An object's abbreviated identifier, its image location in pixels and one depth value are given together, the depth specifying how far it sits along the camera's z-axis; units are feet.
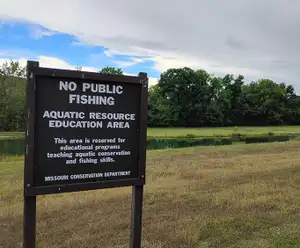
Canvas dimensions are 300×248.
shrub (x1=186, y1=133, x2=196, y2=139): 91.68
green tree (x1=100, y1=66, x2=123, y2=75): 178.25
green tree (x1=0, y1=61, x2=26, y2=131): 112.75
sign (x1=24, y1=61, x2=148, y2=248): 7.83
